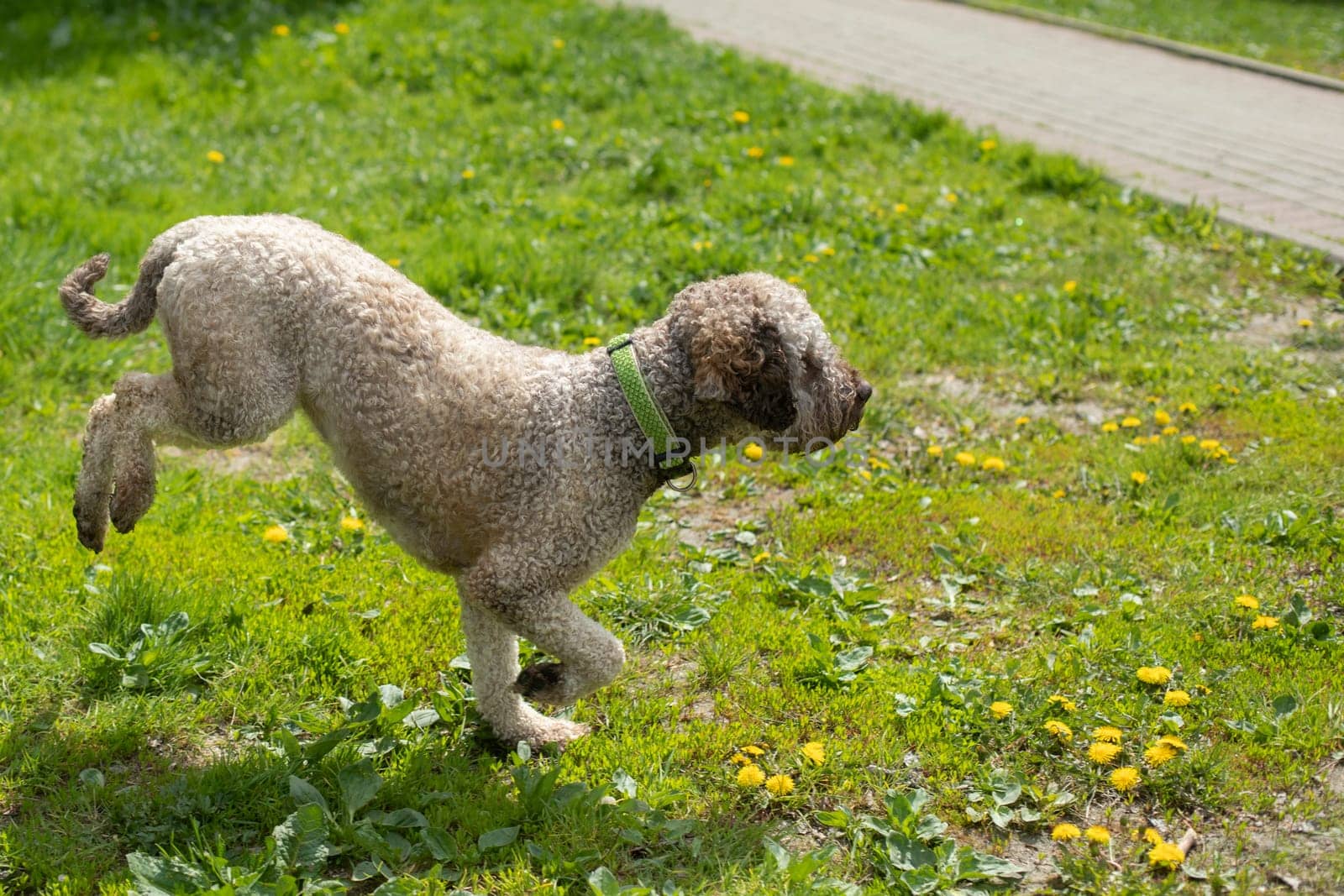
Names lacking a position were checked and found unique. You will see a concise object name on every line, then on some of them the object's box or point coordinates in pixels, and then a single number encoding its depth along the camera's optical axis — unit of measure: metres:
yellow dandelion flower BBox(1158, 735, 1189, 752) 3.52
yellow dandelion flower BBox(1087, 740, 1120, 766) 3.52
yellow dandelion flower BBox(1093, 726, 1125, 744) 3.59
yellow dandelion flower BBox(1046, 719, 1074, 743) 3.66
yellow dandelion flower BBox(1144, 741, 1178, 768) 3.50
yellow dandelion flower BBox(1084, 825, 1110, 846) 3.24
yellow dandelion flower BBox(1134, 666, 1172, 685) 3.82
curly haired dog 3.45
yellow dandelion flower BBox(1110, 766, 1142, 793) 3.44
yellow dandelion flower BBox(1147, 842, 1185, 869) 3.16
